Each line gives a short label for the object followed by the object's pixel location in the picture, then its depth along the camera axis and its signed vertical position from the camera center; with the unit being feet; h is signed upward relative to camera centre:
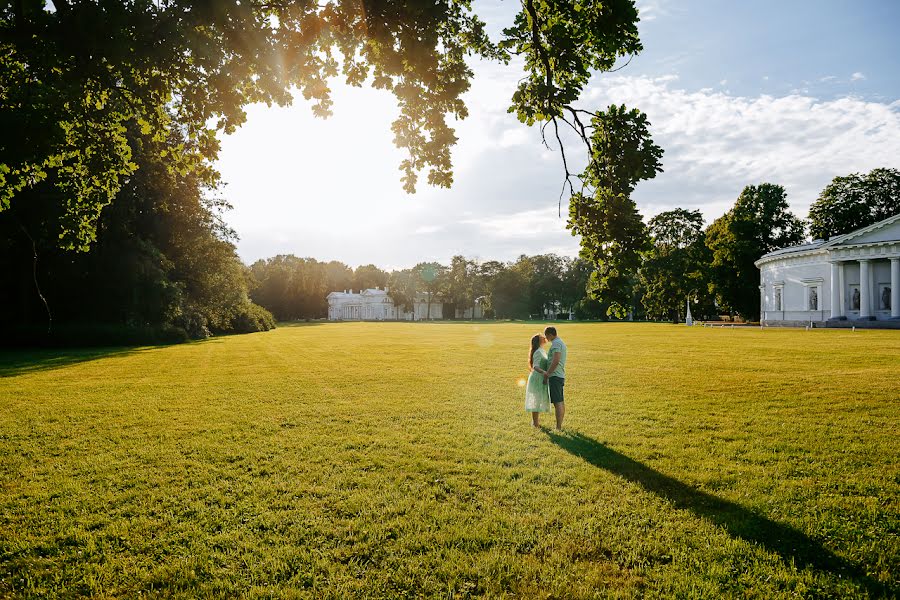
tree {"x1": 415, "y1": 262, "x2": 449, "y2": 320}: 358.02 +19.73
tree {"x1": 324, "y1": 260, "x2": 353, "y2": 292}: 460.14 +30.57
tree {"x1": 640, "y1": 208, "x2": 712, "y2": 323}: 195.52 +16.59
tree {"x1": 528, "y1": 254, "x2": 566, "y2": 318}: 328.90 +9.56
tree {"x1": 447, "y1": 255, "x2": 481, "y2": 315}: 352.49 +17.90
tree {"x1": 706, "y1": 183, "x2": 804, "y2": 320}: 180.24 +25.06
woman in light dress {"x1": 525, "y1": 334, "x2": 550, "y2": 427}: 28.68 -4.96
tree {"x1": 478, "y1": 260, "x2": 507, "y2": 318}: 336.08 +19.18
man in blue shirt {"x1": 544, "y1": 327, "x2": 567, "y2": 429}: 27.91 -4.34
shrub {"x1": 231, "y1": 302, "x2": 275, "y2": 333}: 144.15 -3.93
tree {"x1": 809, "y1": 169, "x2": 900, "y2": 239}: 176.35 +39.04
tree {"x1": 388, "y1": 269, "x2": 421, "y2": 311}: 361.30 +13.46
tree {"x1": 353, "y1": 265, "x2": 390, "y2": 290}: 470.39 +29.72
